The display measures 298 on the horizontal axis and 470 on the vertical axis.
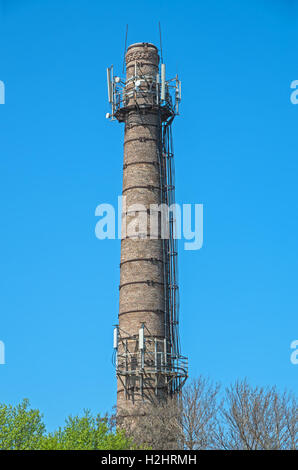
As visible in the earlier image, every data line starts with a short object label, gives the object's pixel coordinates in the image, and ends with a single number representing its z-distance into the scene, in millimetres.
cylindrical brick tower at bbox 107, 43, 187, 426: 56375
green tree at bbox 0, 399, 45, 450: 53906
